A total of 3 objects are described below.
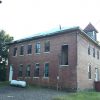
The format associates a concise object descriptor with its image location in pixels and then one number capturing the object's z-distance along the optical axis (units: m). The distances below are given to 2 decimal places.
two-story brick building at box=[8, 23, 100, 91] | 12.85
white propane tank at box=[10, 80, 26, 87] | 13.27
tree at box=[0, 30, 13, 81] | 18.79
